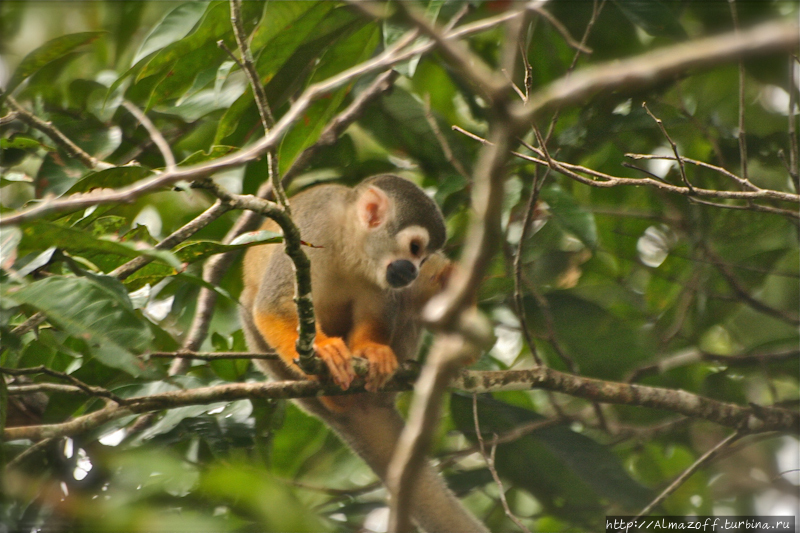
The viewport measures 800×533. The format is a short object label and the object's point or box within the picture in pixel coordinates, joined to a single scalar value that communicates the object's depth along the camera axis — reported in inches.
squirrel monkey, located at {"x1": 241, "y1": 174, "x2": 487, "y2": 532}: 233.0
